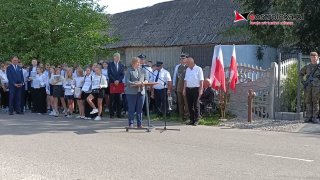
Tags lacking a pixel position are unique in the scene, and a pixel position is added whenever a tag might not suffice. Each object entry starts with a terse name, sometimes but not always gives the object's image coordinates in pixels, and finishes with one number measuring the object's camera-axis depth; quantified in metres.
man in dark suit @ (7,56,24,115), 18.92
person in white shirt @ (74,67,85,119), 17.25
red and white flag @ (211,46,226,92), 15.87
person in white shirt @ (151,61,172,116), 16.83
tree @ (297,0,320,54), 18.05
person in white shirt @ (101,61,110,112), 17.47
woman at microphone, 13.16
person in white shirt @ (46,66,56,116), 18.83
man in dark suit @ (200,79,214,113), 16.25
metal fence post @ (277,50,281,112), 15.66
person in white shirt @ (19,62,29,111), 19.58
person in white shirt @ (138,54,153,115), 13.63
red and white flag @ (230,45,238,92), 16.09
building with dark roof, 29.11
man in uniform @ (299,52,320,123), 14.48
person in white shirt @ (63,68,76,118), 17.68
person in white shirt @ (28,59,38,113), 19.55
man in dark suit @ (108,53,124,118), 16.75
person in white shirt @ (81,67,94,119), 16.77
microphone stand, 13.39
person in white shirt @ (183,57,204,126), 14.59
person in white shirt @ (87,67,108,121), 16.47
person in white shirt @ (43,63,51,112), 19.41
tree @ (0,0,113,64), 27.05
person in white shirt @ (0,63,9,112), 20.23
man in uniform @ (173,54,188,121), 15.84
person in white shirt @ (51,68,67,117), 18.36
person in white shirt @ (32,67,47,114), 19.33
